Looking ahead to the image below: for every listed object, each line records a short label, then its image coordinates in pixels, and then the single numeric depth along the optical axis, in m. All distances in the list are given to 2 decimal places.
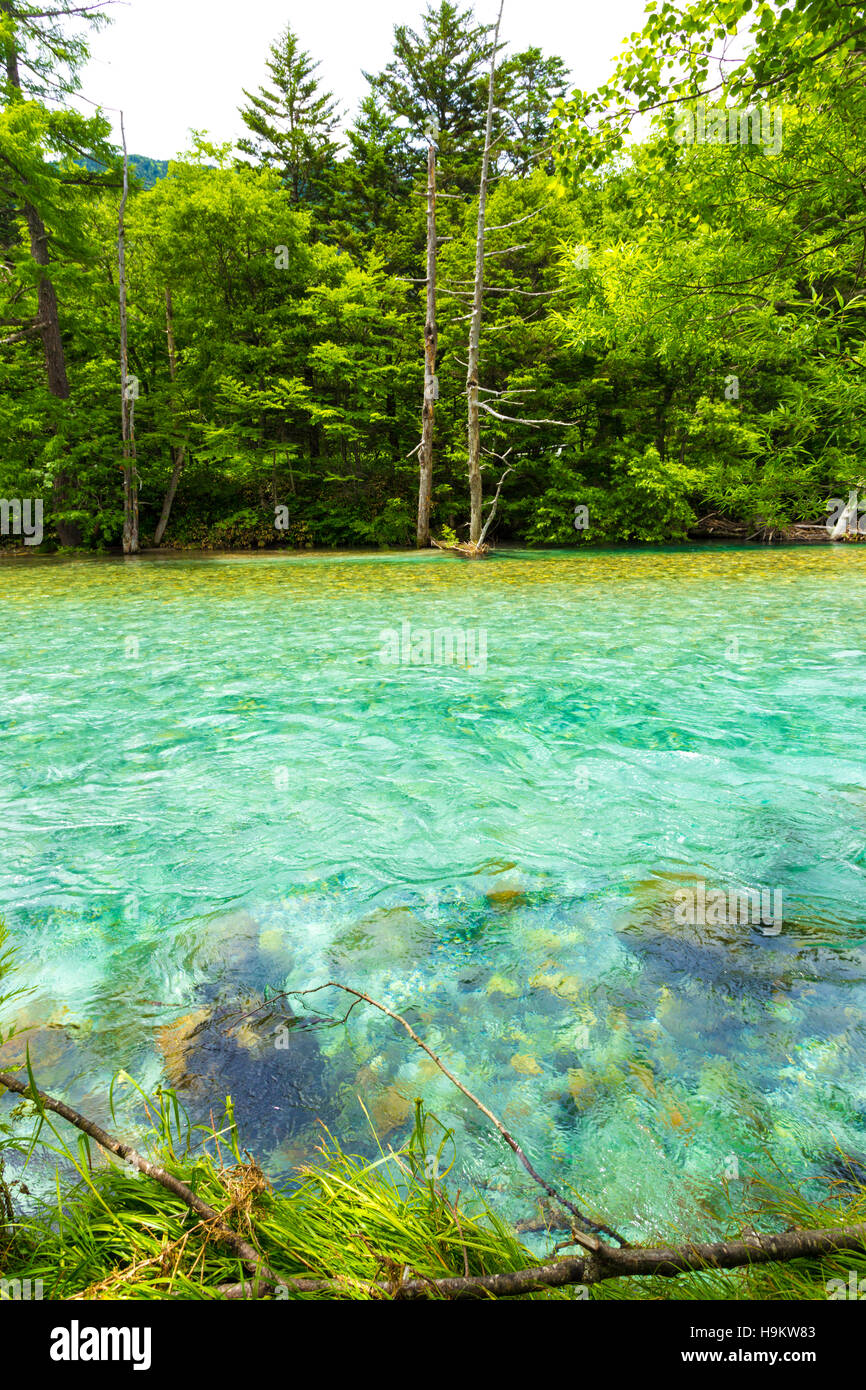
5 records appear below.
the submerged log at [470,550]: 18.33
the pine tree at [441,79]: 28.19
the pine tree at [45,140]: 14.91
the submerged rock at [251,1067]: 1.87
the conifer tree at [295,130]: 27.73
